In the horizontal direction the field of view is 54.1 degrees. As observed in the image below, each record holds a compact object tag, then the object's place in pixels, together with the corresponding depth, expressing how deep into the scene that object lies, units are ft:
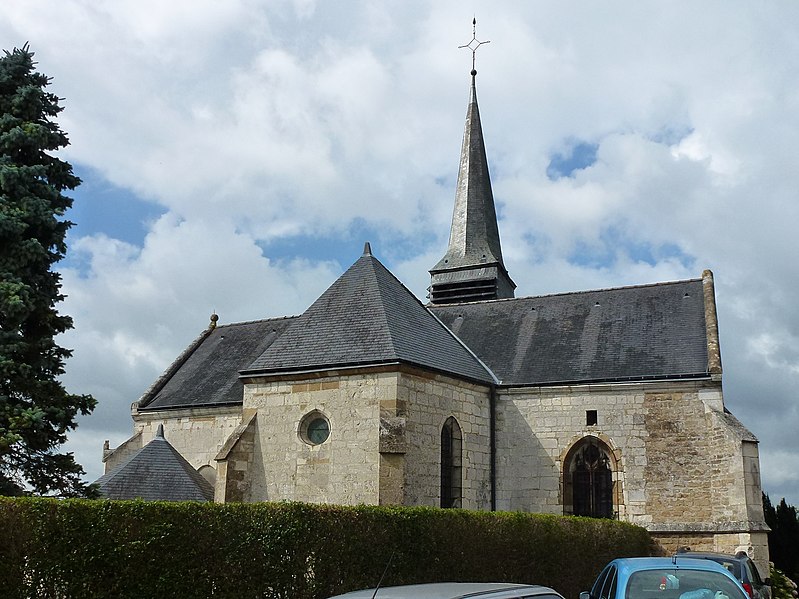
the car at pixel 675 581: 24.21
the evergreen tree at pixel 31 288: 41.65
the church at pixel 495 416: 56.80
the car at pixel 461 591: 17.25
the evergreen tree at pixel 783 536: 75.10
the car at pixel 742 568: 34.68
